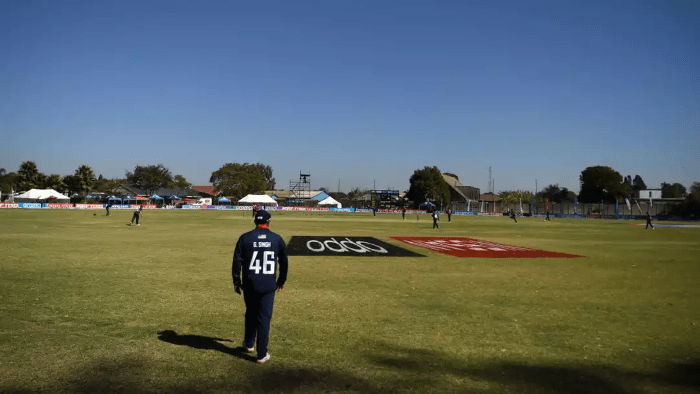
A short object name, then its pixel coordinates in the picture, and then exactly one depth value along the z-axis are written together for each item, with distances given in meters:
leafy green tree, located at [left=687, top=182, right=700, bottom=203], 88.87
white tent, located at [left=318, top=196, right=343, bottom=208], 136.38
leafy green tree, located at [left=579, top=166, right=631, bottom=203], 130.62
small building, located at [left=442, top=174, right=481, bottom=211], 124.26
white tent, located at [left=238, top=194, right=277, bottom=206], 116.50
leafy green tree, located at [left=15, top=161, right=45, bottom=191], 113.94
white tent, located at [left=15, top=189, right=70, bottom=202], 96.94
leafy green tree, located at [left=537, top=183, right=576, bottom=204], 182.52
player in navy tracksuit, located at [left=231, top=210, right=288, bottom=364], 6.34
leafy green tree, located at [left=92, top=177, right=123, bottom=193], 167.50
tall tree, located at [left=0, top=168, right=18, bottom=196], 152.34
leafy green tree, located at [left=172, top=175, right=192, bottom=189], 178.76
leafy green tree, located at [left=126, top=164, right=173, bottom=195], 148.38
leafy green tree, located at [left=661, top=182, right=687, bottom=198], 158.00
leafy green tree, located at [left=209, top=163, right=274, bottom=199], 154.75
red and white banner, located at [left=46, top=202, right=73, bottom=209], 90.21
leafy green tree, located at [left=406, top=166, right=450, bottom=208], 127.00
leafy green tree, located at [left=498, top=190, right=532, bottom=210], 174.75
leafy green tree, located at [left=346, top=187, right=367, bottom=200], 176.76
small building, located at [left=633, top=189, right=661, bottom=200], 144.88
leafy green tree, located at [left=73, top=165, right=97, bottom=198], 121.44
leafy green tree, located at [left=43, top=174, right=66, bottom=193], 119.84
